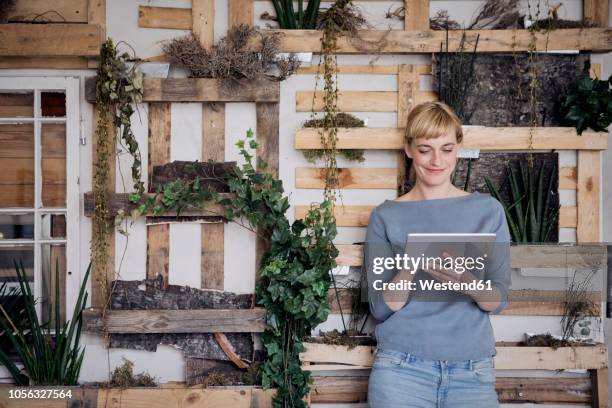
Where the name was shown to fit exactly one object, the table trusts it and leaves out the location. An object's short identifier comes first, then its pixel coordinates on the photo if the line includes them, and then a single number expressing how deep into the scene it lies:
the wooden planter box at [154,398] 3.00
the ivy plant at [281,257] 2.89
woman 2.46
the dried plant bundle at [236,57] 3.04
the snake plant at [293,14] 3.09
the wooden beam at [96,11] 3.15
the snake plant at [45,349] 3.02
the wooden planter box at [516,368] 2.92
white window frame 3.17
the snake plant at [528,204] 3.02
